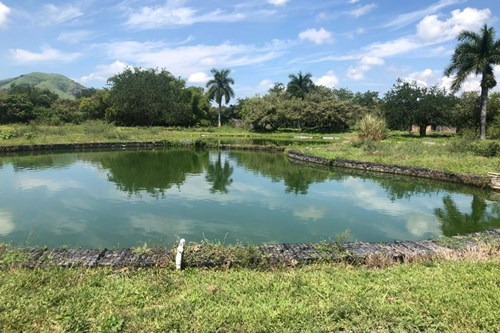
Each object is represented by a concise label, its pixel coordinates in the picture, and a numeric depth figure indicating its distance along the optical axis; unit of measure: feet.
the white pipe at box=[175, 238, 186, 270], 19.04
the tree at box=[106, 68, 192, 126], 183.42
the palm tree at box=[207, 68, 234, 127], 217.36
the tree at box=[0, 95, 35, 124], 171.83
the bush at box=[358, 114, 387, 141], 96.07
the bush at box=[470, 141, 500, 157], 68.39
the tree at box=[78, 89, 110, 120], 197.06
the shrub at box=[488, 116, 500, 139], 98.37
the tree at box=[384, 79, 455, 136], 134.21
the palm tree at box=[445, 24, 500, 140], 105.70
